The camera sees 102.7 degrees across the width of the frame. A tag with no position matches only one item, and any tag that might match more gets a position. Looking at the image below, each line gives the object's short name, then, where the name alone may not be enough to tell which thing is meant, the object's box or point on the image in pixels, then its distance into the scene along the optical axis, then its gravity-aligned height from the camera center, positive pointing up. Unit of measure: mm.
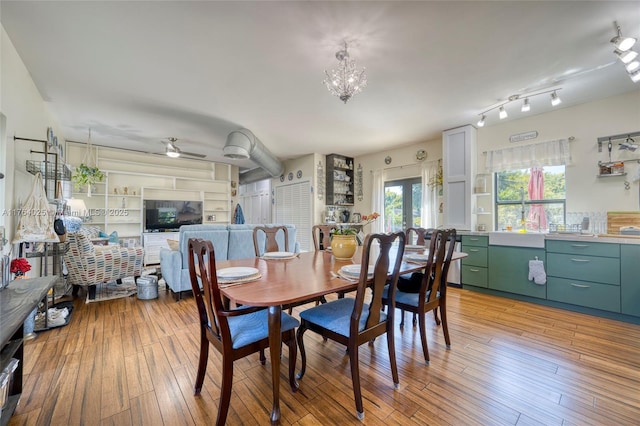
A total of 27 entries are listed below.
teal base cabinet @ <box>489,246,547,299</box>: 3320 -765
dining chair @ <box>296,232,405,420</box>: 1430 -658
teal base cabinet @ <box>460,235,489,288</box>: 3773 -708
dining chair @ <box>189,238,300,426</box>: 1319 -663
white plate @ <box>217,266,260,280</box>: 1499 -355
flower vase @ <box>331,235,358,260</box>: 2078 -246
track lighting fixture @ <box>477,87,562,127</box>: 3024 +1450
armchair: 3113 -590
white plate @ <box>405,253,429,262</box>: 2099 -361
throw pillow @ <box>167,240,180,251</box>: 3547 -412
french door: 5301 +239
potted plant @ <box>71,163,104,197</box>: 4363 +714
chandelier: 2340 +1287
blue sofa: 3352 -464
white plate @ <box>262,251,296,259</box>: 2263 -360
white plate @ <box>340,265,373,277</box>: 1552 -347
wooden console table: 1099 -444
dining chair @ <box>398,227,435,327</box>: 2301 -610
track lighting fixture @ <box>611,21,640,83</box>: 2012 +1352
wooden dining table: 1203 -382
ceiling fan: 4876 +1308
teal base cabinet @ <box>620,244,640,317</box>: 2688 -681
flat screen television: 6094 +36
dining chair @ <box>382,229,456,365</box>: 1955 -615
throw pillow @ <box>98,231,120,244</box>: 4945 -416
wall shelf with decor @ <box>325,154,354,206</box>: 6133 +849
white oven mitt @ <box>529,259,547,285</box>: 3229 -742
